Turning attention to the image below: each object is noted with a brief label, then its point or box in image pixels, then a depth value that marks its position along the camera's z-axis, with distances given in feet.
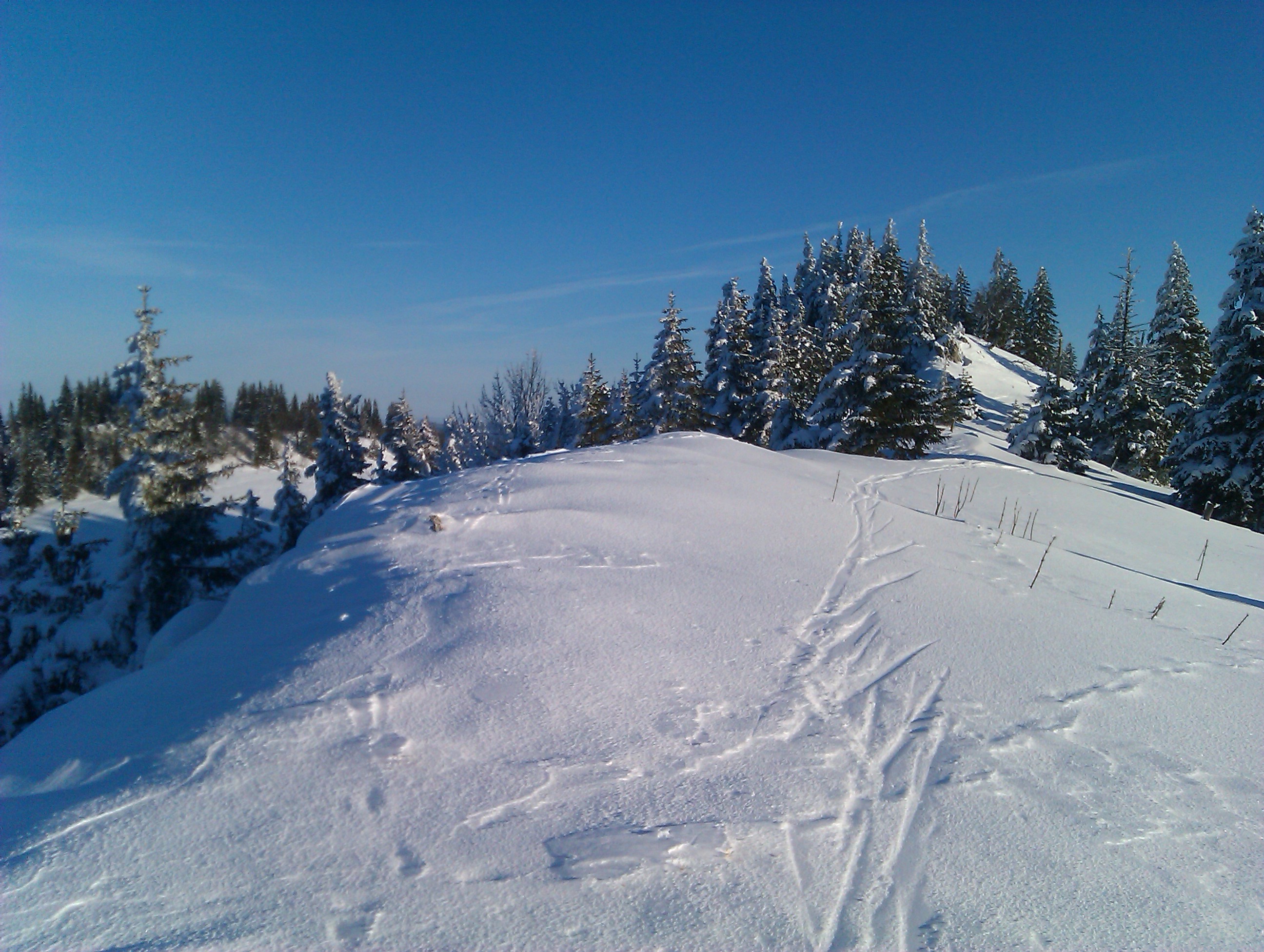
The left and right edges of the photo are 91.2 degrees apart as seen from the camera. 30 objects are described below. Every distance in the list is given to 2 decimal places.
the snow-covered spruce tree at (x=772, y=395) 80.43
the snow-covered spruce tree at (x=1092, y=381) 103.76
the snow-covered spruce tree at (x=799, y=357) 85.15
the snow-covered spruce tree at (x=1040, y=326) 189.26
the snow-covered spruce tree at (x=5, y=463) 133.07
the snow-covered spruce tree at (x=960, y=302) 201.98
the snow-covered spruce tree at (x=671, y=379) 80.33
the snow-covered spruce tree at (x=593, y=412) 94.79
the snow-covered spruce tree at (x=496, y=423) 182.39
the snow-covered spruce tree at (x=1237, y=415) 55.21
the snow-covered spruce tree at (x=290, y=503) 74.28
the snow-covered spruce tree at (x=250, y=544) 55.26
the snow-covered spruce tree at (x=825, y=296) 99.60
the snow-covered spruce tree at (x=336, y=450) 78.02
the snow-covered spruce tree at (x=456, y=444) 126.52
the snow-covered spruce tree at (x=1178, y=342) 108.58
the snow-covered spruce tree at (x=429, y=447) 102.02
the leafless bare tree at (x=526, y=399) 162.78
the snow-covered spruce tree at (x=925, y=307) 106.73
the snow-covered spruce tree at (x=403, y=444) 94.38
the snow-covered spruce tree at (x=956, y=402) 98.02
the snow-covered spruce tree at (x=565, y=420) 129.18
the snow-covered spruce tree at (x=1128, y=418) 98.07
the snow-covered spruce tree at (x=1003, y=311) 197.57
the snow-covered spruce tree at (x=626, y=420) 90.99
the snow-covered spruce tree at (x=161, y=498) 49.88
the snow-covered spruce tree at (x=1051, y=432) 85.97
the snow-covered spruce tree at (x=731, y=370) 82.64
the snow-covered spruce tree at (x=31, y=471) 152.56
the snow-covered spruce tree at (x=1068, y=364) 181.78
